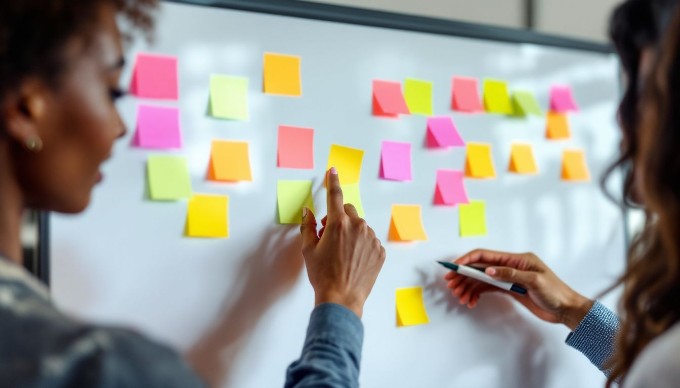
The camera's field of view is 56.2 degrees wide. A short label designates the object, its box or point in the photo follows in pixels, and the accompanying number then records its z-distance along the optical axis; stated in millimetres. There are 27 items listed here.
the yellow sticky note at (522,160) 1170
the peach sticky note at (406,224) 1033
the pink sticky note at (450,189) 1084
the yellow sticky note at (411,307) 1025
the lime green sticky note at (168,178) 865
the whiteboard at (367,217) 853
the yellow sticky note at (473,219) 1103
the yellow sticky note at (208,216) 887
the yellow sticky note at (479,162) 1118
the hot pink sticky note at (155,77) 868
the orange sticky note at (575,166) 1235
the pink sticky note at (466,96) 1116
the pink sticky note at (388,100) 1036
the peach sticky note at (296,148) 956
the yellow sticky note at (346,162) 990
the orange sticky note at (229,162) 907
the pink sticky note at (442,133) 1085
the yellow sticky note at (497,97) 1154
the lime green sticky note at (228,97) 913
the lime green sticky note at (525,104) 1186
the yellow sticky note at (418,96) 1070
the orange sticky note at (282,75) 951
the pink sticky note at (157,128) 864
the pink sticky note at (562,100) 1234
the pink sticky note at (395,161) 1033
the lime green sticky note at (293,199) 945
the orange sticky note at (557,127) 1220
